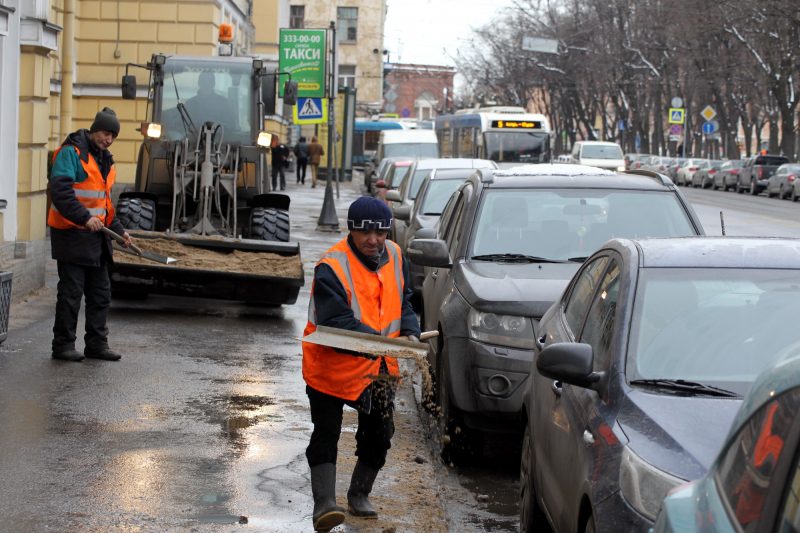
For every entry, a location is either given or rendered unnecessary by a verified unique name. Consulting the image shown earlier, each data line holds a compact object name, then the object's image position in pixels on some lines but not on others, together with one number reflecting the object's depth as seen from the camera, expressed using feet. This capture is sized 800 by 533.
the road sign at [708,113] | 203.62
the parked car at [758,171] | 179.63
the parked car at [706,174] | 205.98
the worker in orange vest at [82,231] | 33.06
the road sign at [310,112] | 96.63
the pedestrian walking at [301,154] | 159.33
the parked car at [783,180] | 163.63
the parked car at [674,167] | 222.28
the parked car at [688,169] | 213.25
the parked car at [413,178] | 61.26
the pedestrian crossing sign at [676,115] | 202.51
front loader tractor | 48.24
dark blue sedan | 13.87
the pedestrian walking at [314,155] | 151.33
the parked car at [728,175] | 194.29
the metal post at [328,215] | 87.76
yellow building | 44.83
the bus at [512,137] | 139.44
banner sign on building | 91.09
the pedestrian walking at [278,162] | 133.18
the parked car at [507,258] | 24.73
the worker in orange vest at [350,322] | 19.60
